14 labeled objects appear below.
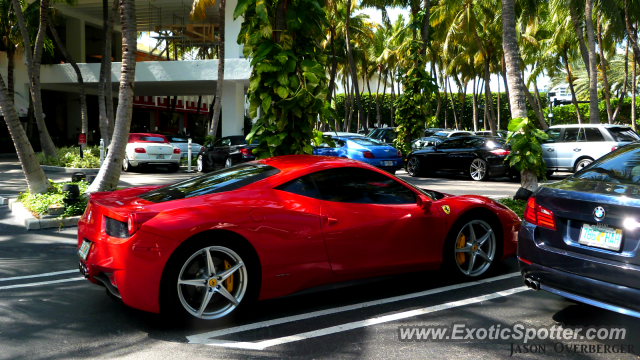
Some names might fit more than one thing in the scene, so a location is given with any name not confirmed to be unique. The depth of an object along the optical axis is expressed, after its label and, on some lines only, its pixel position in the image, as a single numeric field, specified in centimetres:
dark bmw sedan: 367
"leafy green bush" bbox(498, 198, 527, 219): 901
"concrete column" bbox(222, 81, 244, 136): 2578
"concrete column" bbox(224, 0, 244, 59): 2480
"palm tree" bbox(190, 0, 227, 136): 2327
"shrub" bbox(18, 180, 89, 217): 881
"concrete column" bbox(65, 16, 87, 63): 3131
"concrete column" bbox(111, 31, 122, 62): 3575
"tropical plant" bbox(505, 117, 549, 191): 934
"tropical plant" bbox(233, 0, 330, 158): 808
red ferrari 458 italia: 407
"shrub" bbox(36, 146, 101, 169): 1872
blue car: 1722
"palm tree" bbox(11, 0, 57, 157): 1736
